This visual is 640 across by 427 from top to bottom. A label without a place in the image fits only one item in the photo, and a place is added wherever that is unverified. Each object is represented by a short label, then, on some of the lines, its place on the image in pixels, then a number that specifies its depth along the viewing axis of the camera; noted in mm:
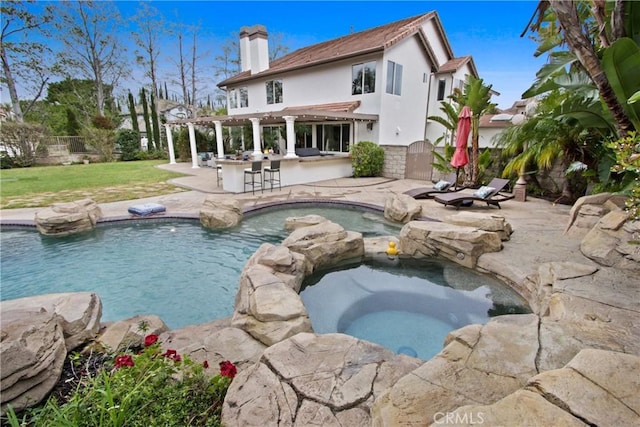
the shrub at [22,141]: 17556
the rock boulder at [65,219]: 7176
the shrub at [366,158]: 14148
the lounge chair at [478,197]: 8180
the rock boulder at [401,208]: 7723
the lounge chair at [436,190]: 9508
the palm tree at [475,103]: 9898
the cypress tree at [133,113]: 25672
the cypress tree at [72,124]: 23609
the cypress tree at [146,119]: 25572
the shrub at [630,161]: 2984
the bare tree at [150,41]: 26312
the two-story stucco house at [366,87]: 14180
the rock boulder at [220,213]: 7664
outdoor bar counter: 11109
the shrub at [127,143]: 22922
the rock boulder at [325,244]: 5465
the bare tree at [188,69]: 27531
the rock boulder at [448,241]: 5219
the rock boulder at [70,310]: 3076
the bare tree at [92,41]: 24016
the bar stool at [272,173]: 10961
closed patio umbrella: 9562
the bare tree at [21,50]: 20641
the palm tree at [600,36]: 4051
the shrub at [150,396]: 1856
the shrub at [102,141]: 21094
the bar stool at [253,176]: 10305
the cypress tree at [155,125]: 25375
